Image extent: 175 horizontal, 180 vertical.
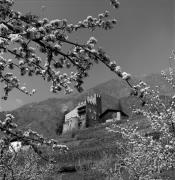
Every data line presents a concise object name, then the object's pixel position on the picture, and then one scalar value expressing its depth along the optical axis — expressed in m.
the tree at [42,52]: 4.45
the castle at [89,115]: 93.88
